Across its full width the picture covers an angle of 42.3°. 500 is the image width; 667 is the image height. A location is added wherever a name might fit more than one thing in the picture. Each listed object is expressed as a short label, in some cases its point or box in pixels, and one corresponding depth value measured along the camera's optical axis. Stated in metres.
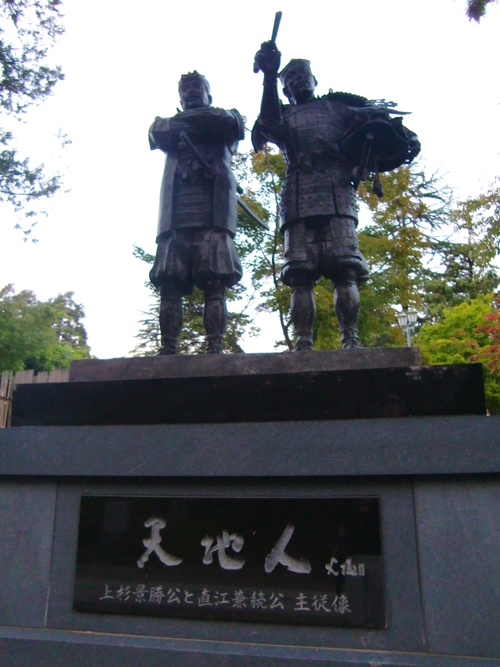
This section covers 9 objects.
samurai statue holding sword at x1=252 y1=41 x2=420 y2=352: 4.48
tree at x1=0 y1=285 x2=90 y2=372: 17.70
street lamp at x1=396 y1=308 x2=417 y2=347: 14.24
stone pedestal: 3.00
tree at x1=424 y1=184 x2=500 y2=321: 25.61
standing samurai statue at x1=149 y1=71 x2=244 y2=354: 4.59
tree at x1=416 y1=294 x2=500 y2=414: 16.55
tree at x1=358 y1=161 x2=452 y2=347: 11.89
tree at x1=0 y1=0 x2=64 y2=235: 11.73
